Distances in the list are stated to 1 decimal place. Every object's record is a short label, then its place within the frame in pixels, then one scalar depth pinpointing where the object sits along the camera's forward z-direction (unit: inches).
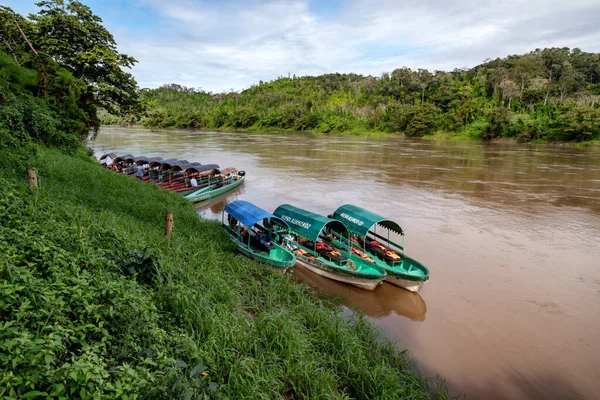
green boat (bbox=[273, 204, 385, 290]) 369.7
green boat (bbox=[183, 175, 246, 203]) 680.4
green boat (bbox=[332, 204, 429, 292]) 367.9
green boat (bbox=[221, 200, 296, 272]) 382.9
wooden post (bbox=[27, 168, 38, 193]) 253.2
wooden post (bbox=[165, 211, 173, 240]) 295.3
